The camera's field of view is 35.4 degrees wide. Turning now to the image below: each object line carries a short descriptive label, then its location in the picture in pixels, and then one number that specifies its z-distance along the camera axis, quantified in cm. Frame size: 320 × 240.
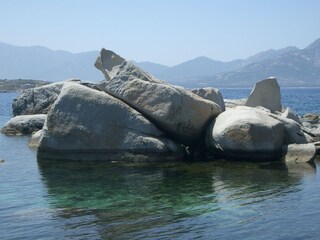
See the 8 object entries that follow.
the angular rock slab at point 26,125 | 3894
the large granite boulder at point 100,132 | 2544
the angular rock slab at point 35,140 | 3176
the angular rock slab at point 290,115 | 3288
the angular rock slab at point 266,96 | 3825
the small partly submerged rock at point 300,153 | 2479
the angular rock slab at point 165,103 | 2569
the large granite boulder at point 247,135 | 2438
